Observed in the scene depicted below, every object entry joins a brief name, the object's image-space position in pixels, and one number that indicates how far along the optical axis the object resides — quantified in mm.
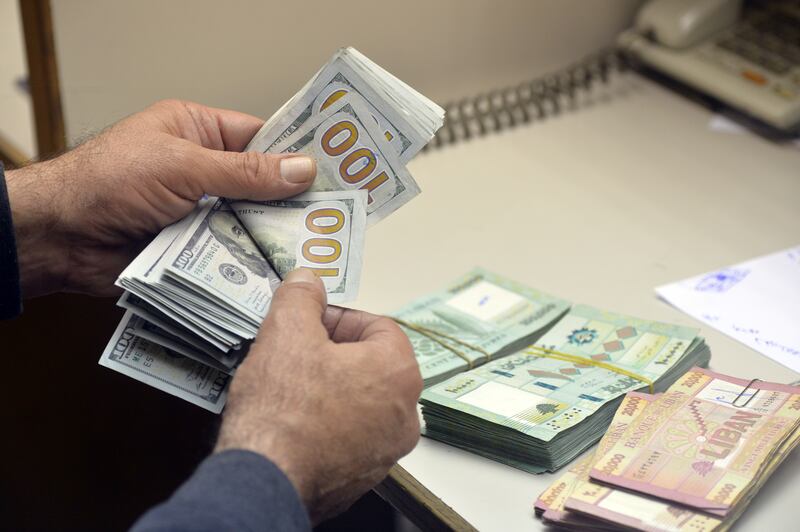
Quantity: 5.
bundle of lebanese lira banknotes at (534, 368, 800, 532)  838
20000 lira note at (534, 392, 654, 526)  875
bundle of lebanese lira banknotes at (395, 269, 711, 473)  964
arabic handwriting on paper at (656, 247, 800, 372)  1173
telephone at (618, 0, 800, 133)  1627
